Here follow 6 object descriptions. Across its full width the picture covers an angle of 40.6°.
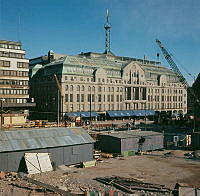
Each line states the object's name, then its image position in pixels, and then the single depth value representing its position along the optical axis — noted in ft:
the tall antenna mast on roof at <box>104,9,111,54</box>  570.46
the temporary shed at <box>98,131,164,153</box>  175.63
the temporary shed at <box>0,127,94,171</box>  128.16
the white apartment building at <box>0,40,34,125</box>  294.66
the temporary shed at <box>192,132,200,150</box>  194.49
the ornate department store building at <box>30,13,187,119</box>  365.81
